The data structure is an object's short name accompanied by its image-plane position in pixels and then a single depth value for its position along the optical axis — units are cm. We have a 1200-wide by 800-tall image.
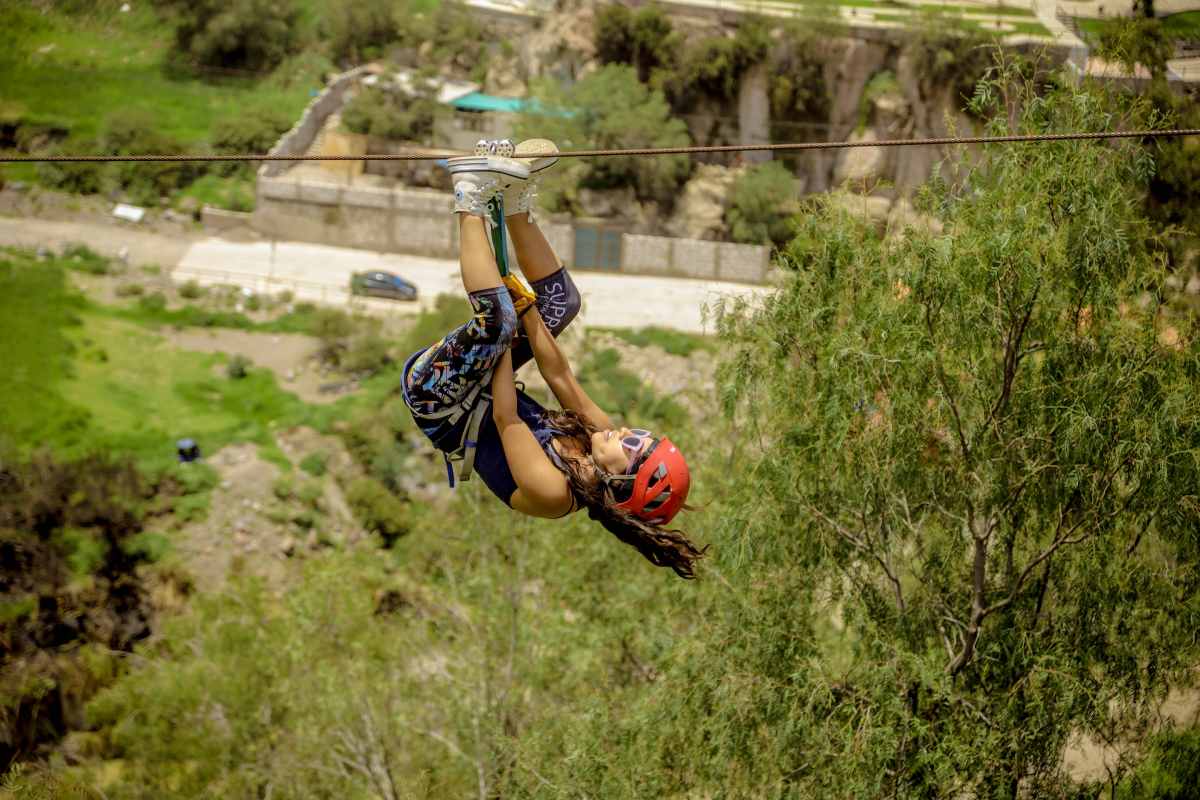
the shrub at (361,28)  4878
